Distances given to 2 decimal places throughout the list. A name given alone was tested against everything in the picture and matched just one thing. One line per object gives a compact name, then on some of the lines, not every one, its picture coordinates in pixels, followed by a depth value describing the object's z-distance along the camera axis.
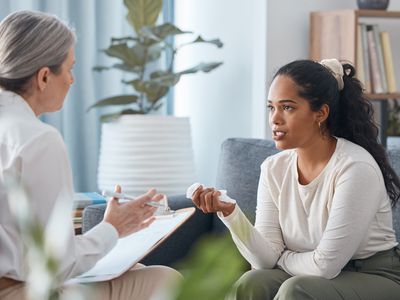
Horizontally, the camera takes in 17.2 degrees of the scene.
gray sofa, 4.19
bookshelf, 5.49
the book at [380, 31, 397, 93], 5.72
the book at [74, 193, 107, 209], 4.26
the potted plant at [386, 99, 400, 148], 5.95
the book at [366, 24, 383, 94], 5.68
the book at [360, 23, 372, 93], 5.65
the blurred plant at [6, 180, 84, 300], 0.81
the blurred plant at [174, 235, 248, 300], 0.77
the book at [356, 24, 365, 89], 5.62
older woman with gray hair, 2.38
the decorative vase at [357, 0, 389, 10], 5.58
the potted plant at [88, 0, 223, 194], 5.59
